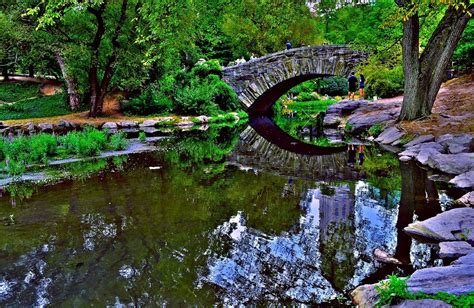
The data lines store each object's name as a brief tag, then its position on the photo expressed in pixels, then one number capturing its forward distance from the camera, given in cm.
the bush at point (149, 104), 2262
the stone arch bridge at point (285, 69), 2295
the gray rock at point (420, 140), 1120
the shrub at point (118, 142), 1335
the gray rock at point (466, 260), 404
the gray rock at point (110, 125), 1944
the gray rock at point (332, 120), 2002
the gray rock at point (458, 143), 948
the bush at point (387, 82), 2162
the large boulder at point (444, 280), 348
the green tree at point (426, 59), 1194
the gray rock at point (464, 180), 758
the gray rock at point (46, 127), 1902
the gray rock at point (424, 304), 329
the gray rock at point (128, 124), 1990
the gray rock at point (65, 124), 1928
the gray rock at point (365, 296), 379
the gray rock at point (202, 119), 2230
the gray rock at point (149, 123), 2067
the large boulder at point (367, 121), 1535
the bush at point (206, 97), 2292
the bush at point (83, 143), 1230
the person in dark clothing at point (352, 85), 2625
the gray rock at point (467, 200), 649
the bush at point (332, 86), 4070
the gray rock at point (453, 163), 852
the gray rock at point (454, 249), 467
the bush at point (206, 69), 2561
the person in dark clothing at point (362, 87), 2398
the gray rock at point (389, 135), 1288
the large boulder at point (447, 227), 513
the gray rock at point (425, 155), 980
